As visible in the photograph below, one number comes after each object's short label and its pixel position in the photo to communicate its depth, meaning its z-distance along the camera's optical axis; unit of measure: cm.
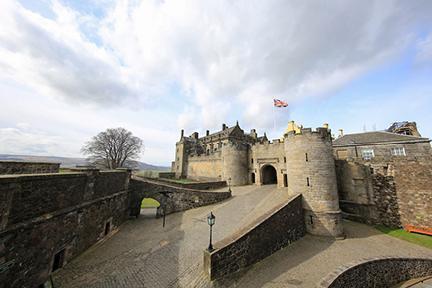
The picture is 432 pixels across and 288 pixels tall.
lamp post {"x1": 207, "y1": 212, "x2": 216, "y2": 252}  820
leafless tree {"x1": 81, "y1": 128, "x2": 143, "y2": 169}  3503
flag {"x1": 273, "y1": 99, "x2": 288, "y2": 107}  2345
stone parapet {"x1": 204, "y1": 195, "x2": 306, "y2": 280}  759
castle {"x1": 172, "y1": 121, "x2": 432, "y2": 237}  1250
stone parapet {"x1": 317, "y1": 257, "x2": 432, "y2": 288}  797
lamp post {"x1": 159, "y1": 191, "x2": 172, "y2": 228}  1775
